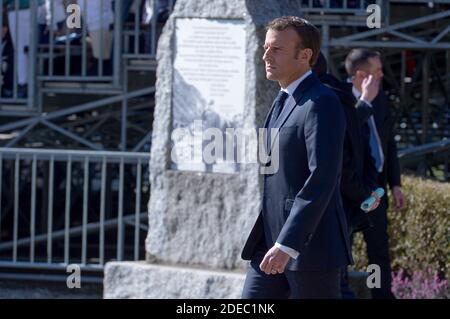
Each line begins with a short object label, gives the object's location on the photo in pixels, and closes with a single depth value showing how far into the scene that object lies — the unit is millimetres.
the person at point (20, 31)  20078
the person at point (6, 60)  20187
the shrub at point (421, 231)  15242
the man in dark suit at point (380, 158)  14219
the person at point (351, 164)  11766
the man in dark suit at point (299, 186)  9562
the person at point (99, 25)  19844
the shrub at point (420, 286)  14937
